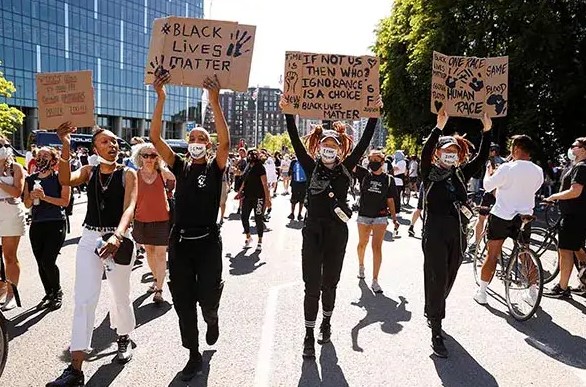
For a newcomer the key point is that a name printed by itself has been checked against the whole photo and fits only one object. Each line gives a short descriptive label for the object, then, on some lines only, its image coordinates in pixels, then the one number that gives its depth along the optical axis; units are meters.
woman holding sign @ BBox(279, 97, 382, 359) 4.45
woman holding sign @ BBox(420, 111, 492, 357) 4.70
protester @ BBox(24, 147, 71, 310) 5.59
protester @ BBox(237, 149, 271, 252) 9.51
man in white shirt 5.86
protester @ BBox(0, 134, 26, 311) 5.39
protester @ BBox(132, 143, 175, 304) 6.11
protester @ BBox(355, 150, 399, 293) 6.72
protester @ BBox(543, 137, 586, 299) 6.22
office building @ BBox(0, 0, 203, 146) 54.72
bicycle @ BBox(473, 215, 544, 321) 5.48
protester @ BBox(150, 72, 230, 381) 3.98
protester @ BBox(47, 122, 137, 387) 3.78
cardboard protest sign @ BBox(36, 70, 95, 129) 4.75
